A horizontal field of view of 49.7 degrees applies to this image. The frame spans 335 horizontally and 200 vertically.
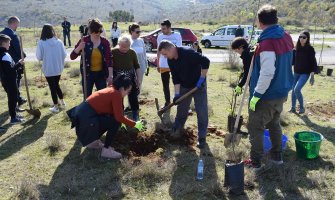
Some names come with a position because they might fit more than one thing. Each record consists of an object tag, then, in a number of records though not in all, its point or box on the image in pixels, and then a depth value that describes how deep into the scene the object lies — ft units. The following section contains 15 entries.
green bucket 16.58
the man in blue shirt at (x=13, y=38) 24.00
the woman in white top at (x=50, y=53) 22.61
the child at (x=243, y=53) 17.47
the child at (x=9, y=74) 20.24
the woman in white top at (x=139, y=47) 22.97
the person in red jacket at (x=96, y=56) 18.92
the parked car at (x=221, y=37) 72.43
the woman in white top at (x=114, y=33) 54.50
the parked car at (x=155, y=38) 65.16
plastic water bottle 15.26
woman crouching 15.56
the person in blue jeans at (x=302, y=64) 23.25
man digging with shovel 16.70
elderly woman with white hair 20.22
